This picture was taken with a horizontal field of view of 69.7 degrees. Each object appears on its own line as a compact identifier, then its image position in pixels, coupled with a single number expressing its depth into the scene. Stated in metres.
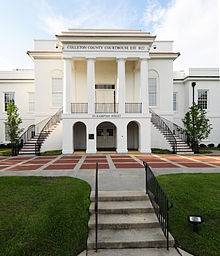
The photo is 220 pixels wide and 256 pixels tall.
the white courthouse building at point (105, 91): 15.56
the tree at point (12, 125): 14.93
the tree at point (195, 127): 15.51
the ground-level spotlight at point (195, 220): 3.72
